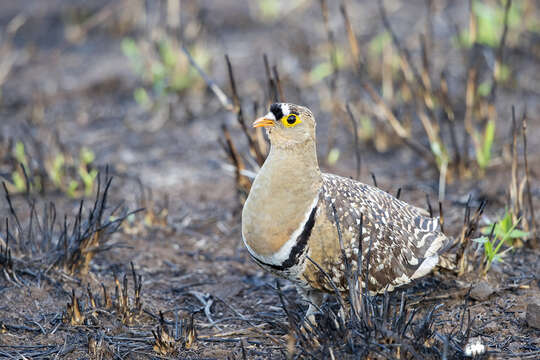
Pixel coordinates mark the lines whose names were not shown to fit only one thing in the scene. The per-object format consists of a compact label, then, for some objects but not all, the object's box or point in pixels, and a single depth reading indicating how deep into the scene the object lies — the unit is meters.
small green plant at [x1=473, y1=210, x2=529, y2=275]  7.38
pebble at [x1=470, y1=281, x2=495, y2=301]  7.35
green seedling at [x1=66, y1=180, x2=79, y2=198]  10.52
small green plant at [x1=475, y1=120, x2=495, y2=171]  10.27
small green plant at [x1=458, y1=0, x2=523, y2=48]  13.11
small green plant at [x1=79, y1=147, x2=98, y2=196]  10.65
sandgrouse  6.47
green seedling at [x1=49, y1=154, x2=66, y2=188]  10.65
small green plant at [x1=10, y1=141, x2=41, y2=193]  10.46
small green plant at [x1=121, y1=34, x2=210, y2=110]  13.80
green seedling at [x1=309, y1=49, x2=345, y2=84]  13.65
